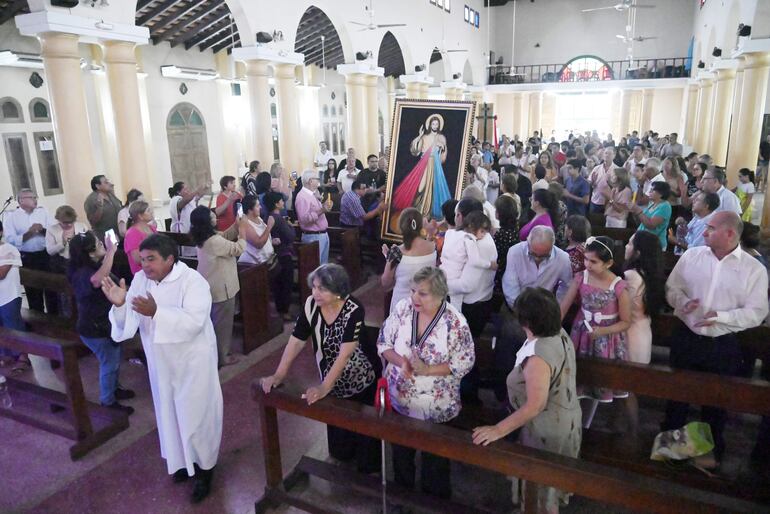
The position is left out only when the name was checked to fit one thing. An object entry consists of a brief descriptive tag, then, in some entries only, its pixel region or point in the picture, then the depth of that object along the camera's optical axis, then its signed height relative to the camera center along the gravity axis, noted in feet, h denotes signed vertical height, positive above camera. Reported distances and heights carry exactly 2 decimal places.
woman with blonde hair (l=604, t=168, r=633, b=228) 21.66 -2.98
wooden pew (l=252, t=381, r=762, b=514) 7.16 -4.74
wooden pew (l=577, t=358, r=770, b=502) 9.62 -4.80
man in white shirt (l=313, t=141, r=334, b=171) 51.06 -2.43
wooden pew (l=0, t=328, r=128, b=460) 12.74 -6.60
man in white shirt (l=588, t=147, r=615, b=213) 25.84 -2.78
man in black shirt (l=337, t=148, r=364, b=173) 33.12 -1.88
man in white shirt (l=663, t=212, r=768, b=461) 10.78 -3.53
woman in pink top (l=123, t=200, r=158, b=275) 16.11 -2.67
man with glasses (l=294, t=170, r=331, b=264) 21.90 -3.25
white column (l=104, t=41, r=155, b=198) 26.40 +1.11
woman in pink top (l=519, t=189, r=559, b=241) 16.07 -2.37
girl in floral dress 11.04 -3.69
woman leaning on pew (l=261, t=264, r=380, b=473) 9.88 -3.77
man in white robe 10.55 -4.11
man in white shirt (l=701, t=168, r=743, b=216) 19.20 -2.31
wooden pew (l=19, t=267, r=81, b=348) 17.34 -5.77
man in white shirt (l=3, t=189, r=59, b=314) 19.60 -3.32
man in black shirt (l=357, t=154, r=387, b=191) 27.86 -2.35
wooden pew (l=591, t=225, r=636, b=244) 20.76 -4.04
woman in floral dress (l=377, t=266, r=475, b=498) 9.48 -3.81
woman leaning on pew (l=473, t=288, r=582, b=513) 8.43 -4.10
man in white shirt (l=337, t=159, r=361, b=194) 31.53 -2.54
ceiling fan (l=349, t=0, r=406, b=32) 44.92 +8.72
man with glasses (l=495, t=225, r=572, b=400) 12.62 -3.31
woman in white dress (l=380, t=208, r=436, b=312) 13.51 -2.98
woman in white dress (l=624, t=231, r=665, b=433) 11.34 -3.33
